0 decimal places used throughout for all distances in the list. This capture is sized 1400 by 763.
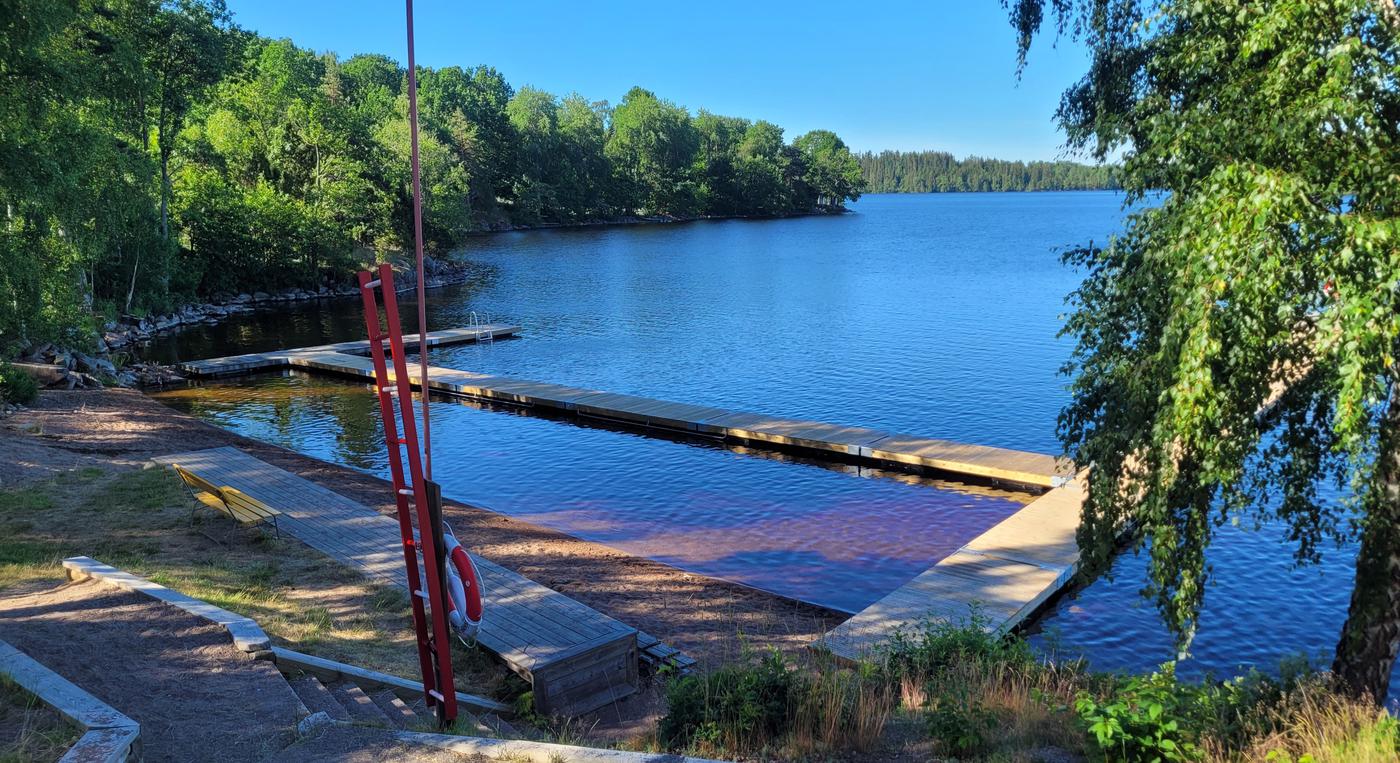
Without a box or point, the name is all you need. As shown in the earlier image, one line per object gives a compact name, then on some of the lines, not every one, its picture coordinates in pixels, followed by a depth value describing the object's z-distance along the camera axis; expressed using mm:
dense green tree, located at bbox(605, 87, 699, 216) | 121188
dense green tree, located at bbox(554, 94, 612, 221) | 111062
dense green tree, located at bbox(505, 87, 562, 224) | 104312
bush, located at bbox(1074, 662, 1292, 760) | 5453
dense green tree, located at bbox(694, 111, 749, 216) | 128000
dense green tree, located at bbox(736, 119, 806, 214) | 132125
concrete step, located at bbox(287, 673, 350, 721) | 7121
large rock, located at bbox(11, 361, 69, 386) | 23684
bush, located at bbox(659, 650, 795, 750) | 6559
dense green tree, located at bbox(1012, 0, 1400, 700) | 5305
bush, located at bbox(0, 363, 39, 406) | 20344
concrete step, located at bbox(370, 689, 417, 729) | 7465
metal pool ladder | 36875
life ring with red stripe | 6773
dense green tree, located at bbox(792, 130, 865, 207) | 145875
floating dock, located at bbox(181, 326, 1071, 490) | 17984
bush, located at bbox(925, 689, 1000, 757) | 6043
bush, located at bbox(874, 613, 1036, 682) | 8430
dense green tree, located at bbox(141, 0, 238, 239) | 35656
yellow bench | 12383
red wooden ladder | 6613
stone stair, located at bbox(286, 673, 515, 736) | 7176
